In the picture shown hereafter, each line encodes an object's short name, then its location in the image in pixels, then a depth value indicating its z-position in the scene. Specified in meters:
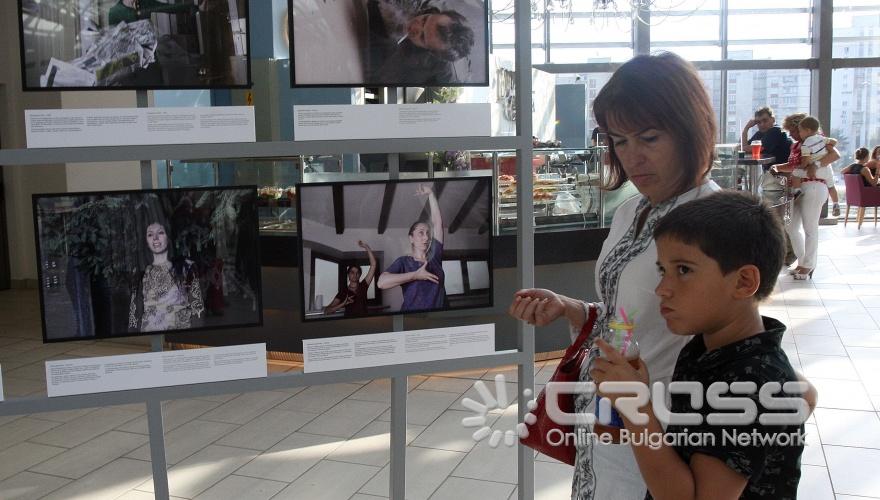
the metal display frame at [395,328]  1.87
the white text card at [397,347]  2.04
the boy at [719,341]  1.20
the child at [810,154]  8.28
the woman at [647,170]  1.45
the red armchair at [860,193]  12.62
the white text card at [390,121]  1.96
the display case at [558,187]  5.22
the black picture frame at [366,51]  2.01
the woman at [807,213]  8.32
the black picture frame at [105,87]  1.87
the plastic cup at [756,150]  8.34
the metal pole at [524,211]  2.12
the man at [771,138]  9.26
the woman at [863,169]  12.38
